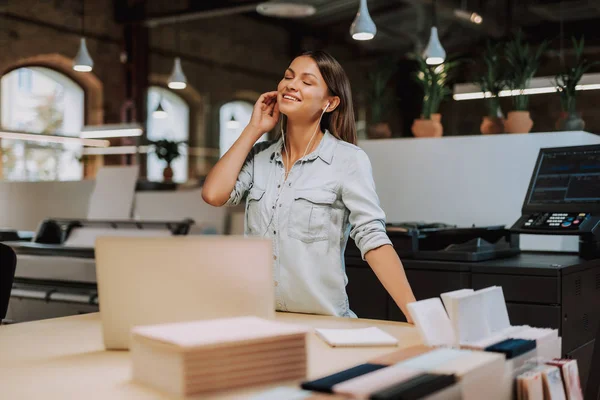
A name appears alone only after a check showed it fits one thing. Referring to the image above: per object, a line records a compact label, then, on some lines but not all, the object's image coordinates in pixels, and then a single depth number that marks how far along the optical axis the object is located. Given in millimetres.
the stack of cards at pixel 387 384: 967
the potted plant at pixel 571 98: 4008
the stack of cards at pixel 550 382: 1264
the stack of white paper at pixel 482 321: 1305
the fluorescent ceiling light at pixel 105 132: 9585
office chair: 2253
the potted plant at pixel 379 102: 4676
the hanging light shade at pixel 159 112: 9438
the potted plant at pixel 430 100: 4266
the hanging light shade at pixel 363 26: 4367
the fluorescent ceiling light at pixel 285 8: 6703
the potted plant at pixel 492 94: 4207
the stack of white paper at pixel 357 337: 1445
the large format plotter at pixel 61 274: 5043
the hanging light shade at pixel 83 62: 6805
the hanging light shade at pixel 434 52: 5344
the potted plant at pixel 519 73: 4152
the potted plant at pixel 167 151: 9131
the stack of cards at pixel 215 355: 1034
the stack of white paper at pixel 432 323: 1312
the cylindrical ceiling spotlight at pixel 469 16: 9188
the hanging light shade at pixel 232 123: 10719
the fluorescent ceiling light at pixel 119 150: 11398
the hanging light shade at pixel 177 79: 8688
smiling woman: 2010
